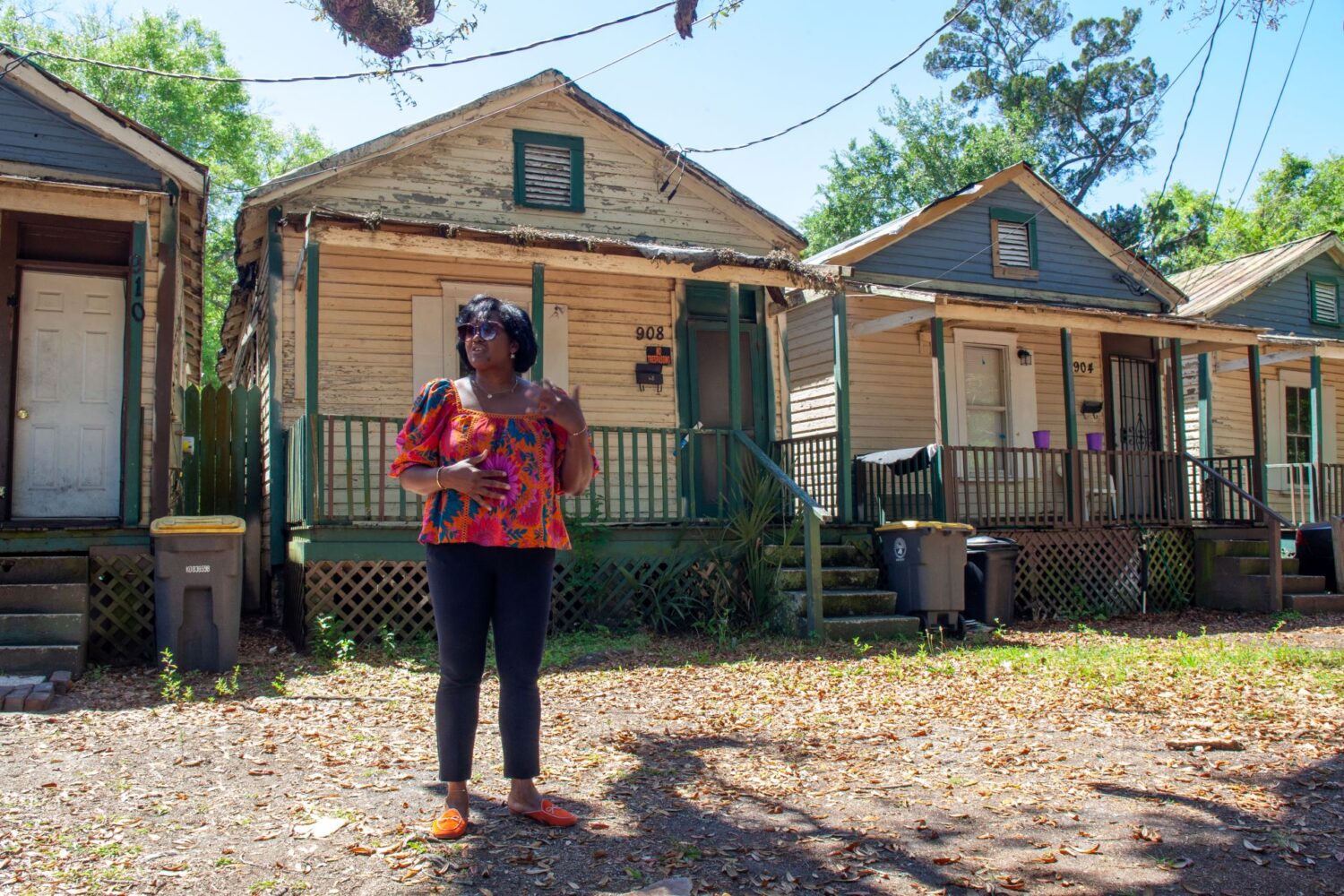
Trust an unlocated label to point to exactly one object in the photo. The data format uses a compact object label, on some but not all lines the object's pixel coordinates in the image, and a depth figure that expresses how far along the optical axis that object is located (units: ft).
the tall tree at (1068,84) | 107.76
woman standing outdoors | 11.75
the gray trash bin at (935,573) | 31.19
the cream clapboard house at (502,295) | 29.04
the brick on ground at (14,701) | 20.21
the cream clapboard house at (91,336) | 26.55
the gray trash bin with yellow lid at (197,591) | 24.07
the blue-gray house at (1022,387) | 39.19
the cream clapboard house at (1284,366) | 52.42
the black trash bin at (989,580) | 33.06
